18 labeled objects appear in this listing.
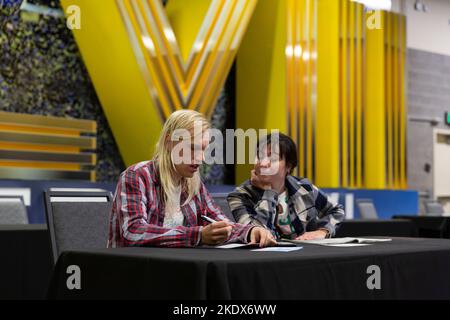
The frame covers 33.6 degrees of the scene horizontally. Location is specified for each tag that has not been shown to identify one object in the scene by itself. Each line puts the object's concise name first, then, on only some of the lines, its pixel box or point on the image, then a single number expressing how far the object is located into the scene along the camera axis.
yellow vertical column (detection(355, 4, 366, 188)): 8.89
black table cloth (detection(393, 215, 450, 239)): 6.75
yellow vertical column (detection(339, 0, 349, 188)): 8.62
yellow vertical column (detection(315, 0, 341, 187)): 8.38
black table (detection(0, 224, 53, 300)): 3.55
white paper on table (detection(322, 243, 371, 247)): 2.30
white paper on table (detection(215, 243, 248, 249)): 2.13
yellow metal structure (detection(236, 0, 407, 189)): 8.12
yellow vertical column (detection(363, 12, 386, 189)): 9.07
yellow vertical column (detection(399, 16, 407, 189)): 9.72
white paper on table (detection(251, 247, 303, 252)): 2.01
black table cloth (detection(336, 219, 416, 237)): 5.10
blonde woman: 2.18
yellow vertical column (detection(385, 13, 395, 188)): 9.51
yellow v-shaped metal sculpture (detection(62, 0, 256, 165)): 6.27
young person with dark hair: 2.93
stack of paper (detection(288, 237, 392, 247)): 2.35
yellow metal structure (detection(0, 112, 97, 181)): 6.11
